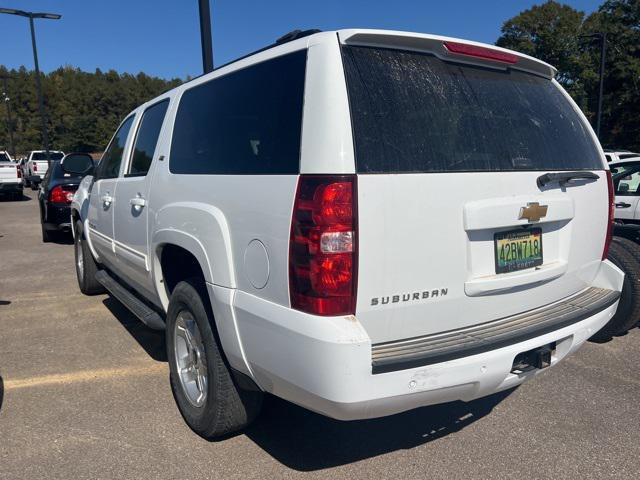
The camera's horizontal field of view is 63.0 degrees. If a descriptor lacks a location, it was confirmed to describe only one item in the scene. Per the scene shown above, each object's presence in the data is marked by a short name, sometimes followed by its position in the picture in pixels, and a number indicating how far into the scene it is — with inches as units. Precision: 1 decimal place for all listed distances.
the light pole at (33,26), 806.5
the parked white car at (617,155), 601.2
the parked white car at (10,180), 740.6
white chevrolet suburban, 79.2
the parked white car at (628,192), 251.3
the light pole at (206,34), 251.6
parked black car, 367.6
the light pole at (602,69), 863.1
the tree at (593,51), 1330.0
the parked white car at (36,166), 1017.5
